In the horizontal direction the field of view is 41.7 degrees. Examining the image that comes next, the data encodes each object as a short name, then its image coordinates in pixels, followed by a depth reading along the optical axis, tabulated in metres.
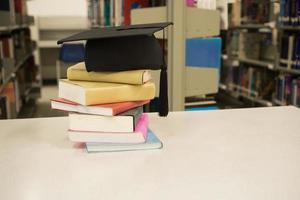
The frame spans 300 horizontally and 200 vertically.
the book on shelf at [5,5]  3.56
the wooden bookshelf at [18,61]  3.33
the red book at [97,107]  0.91
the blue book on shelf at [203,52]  2.07
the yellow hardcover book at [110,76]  0.94
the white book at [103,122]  0.92
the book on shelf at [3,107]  3.02
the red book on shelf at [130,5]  2.42
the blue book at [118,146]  0.93
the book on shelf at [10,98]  3.30
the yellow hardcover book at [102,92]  0.91
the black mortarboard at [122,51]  0.95
